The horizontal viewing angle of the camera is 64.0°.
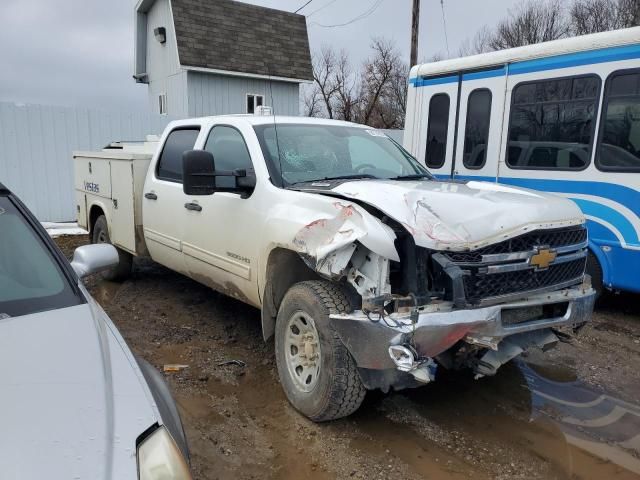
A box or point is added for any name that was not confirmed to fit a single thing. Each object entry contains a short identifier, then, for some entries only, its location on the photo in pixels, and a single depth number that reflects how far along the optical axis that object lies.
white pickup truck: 2.86
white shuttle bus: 5.38
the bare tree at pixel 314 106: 31.34
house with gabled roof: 17.81
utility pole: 15.76
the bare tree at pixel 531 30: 31.42
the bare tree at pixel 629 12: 25.27
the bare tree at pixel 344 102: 34.16
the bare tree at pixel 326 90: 32.91
